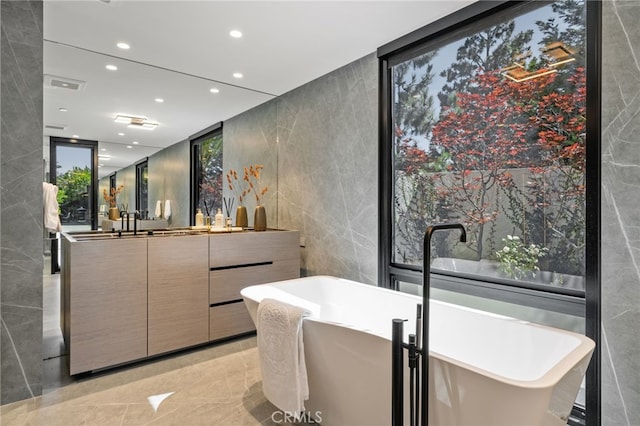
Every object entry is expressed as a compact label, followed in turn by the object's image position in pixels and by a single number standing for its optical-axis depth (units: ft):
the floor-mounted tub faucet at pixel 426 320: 4.55
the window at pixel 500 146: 6.52
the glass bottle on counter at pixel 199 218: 11.39
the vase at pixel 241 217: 12.42
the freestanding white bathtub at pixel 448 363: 4.08
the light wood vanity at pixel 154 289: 8.28
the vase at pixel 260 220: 12.26
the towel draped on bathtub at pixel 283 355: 6.11
